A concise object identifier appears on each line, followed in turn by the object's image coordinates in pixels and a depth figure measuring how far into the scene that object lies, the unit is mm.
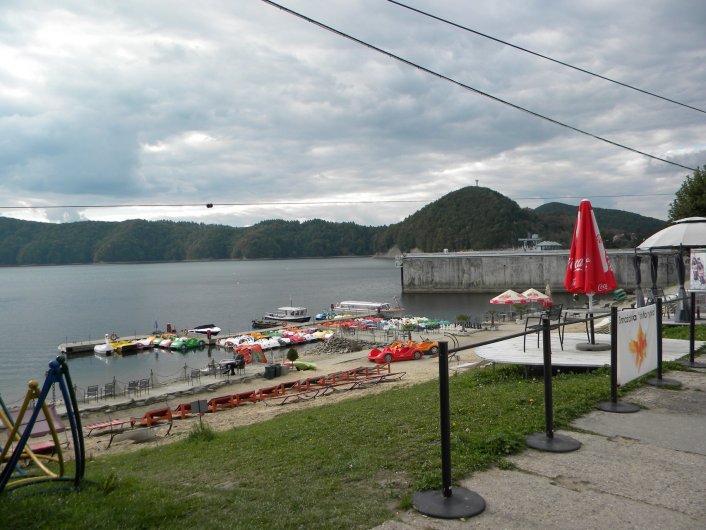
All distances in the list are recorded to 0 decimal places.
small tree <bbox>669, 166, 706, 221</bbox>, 33969
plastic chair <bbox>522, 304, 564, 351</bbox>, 11047
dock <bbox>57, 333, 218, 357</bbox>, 50438
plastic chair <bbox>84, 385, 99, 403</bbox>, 25342
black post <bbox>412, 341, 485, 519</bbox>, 4228
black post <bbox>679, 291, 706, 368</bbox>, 9680
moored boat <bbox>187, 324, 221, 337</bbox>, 56438
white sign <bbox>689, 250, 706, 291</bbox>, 17391
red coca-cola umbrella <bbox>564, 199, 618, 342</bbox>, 10828
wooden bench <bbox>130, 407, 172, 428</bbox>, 17328
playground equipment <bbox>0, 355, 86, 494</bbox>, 4641
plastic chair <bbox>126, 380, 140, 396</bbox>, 26141
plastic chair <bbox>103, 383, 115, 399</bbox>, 25531
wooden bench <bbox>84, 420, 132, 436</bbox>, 17323
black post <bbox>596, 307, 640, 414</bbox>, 7094
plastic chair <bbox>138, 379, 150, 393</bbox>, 26406
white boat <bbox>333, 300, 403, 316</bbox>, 68625
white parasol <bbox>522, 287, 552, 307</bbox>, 36781
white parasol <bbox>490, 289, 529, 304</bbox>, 36438
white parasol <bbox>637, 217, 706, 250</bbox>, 14859
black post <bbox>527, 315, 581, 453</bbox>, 5746
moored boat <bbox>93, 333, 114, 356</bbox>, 49188
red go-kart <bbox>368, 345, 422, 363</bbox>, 28594
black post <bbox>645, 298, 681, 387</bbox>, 8461
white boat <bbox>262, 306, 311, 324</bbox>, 66062
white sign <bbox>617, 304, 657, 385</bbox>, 7656
